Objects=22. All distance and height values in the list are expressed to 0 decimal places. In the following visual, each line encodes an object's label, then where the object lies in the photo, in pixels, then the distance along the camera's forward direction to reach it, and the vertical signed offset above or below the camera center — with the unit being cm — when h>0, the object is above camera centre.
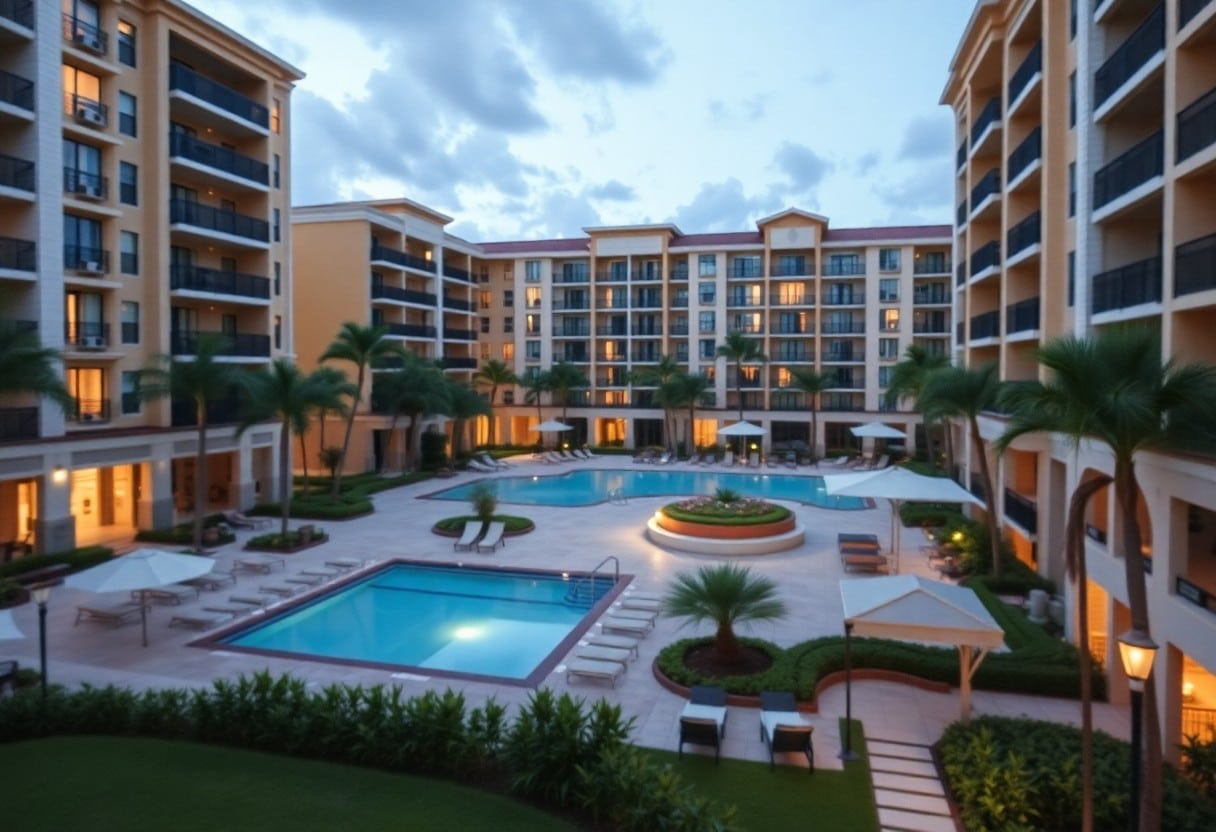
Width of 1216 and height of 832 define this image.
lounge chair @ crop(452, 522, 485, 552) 2372 -437
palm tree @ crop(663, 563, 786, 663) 1370 -370
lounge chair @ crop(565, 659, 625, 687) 1341 -483
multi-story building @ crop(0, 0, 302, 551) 2167 +567
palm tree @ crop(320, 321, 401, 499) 3312 +245
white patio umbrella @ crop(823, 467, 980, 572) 2000 -234
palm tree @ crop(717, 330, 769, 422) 4869 +345
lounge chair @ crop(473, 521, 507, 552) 2358 -440
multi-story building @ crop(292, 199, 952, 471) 5106 +656
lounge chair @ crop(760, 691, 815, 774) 1029 -464
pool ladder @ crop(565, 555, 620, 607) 1934 -501
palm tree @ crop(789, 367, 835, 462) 4788 +127
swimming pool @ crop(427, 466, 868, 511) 3506 -439
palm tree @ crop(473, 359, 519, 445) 5266 +183
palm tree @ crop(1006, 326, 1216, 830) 891 +3
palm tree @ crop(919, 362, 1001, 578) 1969 +31
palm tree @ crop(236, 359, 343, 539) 2423 +3
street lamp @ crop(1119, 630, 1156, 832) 696 -251
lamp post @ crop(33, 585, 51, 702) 1176 -333
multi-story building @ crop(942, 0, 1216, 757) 1105 +367
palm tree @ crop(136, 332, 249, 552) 2306 +51
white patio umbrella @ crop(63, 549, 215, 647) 1459 -348
